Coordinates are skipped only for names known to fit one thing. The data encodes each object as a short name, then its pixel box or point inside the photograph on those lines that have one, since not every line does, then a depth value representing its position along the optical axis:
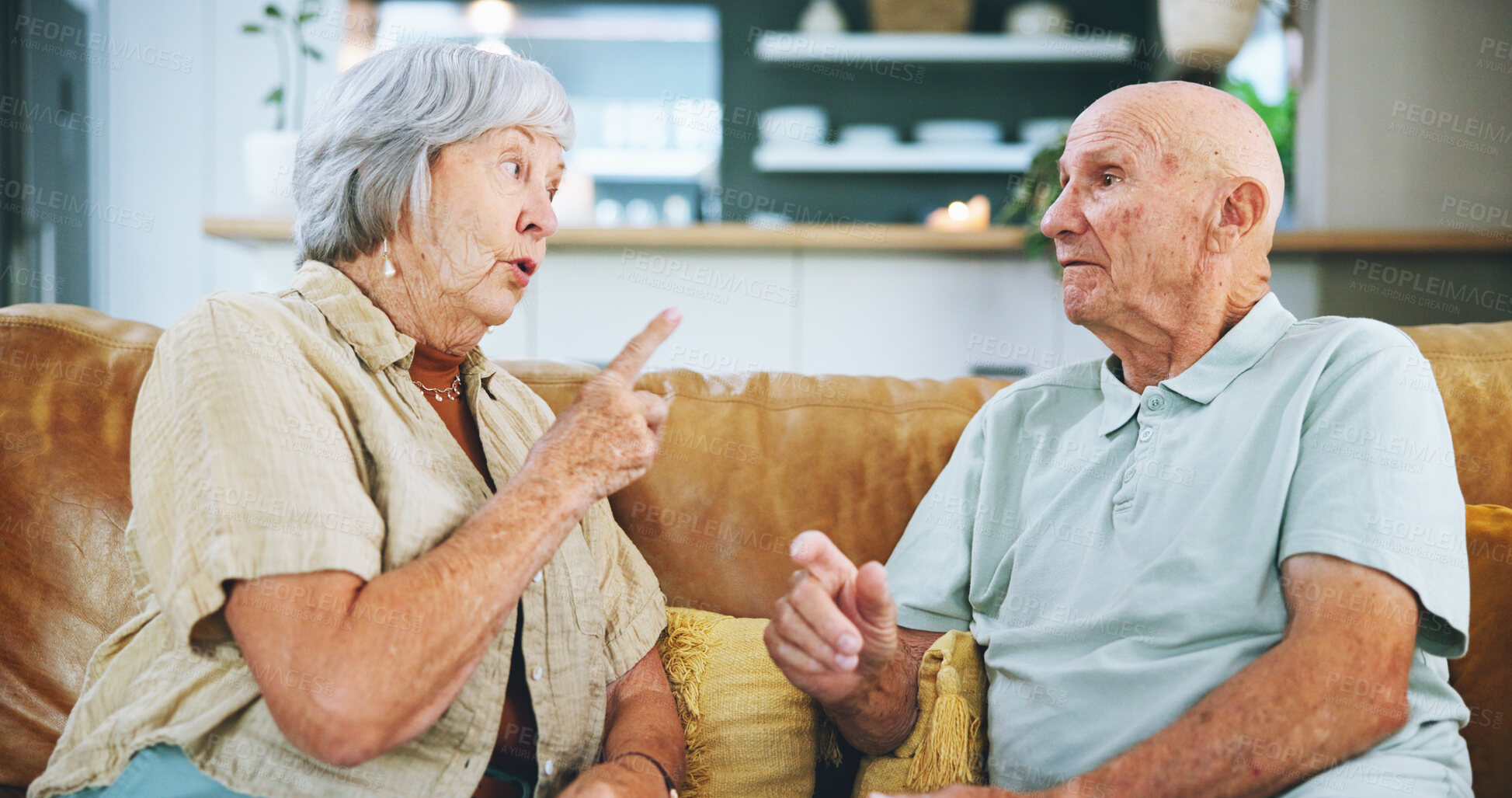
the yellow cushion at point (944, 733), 1.14
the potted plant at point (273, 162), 2.75
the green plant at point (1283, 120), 3.43
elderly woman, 0.80
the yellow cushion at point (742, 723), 1.21
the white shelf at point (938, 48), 4.41
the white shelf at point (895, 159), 4.61
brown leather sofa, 1.23
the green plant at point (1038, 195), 2.68
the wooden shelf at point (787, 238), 2.75
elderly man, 0.90
